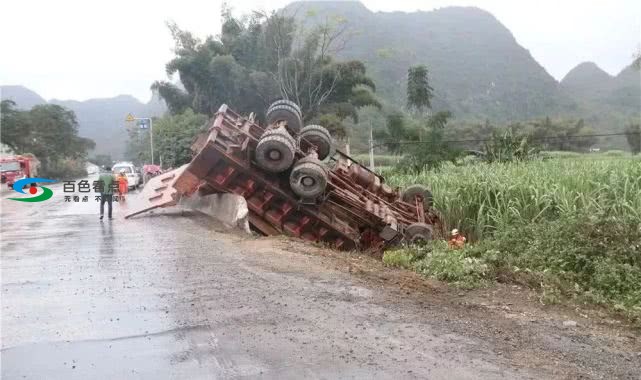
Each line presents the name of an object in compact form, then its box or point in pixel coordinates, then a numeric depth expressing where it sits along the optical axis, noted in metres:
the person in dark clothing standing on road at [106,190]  13.63
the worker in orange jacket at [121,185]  15.88
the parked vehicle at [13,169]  35.00
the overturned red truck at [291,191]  10.10
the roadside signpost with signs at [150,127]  33.84
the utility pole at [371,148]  23.88
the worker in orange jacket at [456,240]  8.04
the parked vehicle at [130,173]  27.15
